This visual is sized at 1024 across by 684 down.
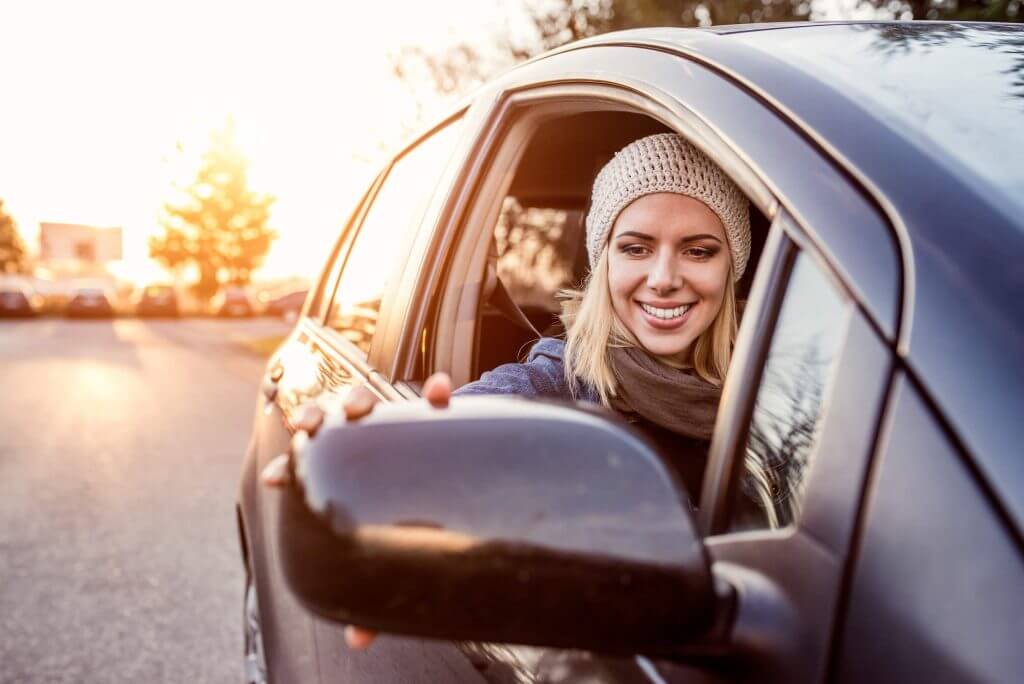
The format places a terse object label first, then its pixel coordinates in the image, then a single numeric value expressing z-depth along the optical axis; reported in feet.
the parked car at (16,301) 124.77
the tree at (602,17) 21.83
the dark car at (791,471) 2.28
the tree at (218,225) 195.52
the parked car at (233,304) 146.09
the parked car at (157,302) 135.44
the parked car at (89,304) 128.77
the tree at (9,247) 250.57
